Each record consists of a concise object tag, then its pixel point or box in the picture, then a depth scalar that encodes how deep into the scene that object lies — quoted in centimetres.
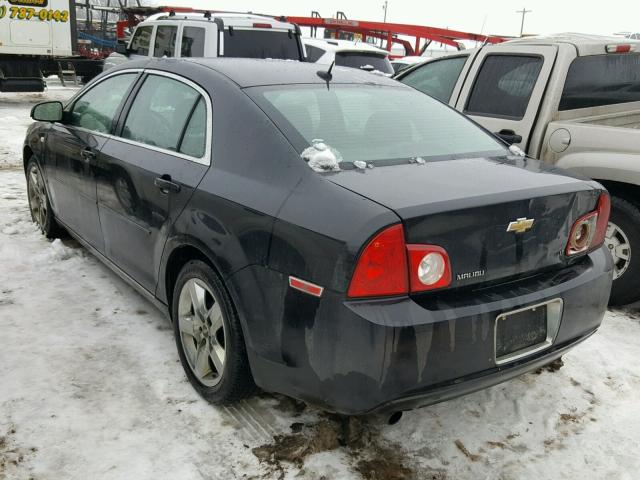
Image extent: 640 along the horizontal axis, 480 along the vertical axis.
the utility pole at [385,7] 6813
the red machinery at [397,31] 2320
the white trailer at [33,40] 1366
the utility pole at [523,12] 5717
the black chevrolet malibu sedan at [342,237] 218
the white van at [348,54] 1197
